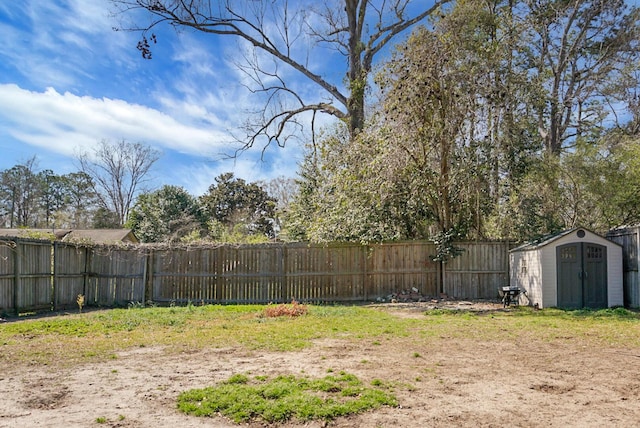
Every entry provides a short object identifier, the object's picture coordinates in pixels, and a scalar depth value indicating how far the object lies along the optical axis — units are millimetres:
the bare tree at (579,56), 16766
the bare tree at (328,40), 17031
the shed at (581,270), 11180
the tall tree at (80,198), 38256
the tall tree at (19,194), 36844
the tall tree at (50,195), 39562
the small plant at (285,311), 9797
